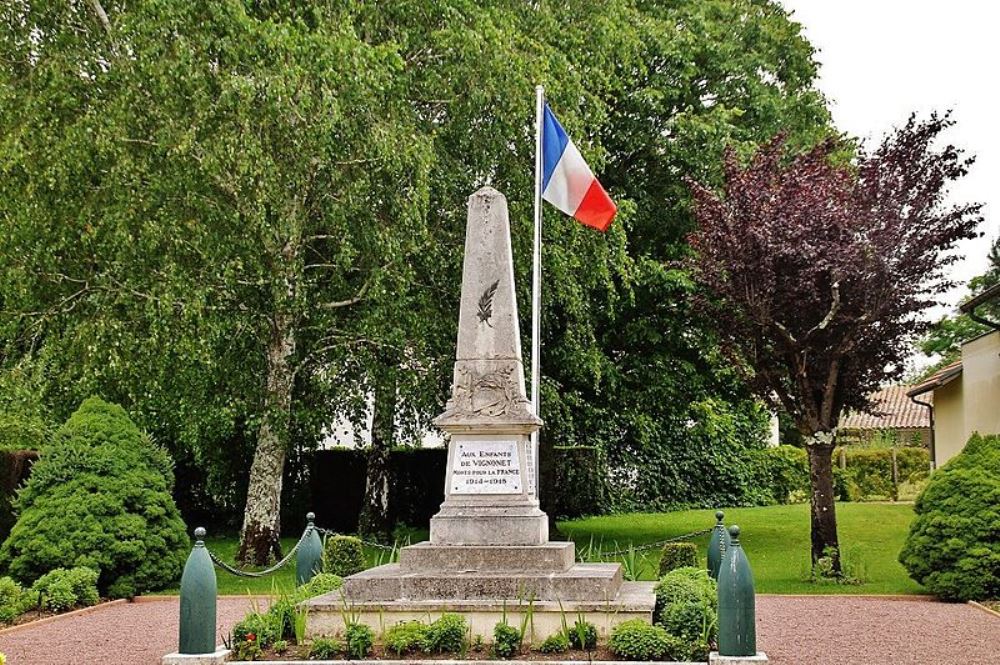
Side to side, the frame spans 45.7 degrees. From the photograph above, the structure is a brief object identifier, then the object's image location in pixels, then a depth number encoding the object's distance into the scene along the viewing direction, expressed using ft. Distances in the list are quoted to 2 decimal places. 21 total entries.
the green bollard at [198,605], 30.68
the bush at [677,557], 42.65
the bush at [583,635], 32.58
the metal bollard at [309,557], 43.19
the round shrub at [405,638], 32.04
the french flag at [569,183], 56.65
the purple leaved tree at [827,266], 55.77
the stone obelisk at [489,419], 38.22
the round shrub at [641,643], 31.17
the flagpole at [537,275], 50.98
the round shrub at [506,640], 31.76
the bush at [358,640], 32.32
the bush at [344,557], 45.24
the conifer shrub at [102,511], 51.37
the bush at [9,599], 44.97
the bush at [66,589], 47.62
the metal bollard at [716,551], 41.11
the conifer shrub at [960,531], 48.96
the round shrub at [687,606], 33.09
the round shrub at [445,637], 32.14
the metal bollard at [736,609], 29.81
